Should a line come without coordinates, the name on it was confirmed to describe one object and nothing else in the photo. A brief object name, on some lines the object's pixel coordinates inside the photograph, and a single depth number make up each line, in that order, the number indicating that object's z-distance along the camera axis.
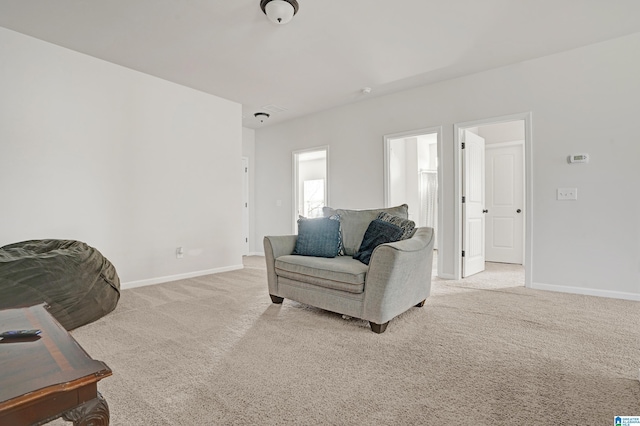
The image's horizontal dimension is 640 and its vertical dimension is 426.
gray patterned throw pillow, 2.84
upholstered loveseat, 2.34
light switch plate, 3.45
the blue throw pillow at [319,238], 3.05
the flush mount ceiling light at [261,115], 5.50
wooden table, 0.80
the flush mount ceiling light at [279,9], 2.56
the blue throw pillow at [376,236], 2.76
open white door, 4.25
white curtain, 7.73
